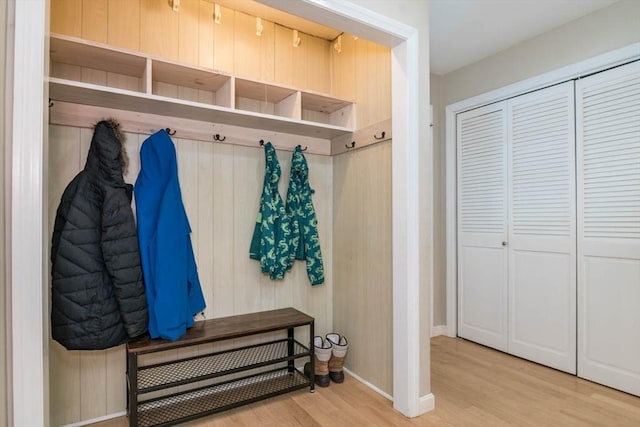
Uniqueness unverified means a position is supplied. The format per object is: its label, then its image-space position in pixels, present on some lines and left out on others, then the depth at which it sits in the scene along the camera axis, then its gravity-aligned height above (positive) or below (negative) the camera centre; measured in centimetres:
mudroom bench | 181 -98
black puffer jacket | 161 -22
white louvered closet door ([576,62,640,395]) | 218 -9
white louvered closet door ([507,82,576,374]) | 249 -11
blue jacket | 181 -15
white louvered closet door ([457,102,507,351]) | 291 -11
